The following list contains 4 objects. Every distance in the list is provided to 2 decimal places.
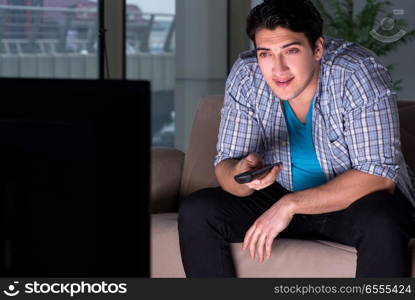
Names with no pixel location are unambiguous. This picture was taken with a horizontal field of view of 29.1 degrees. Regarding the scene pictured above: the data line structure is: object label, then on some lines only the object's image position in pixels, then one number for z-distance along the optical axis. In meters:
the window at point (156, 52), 5.35
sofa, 2.20
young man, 2.09
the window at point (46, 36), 5.10
